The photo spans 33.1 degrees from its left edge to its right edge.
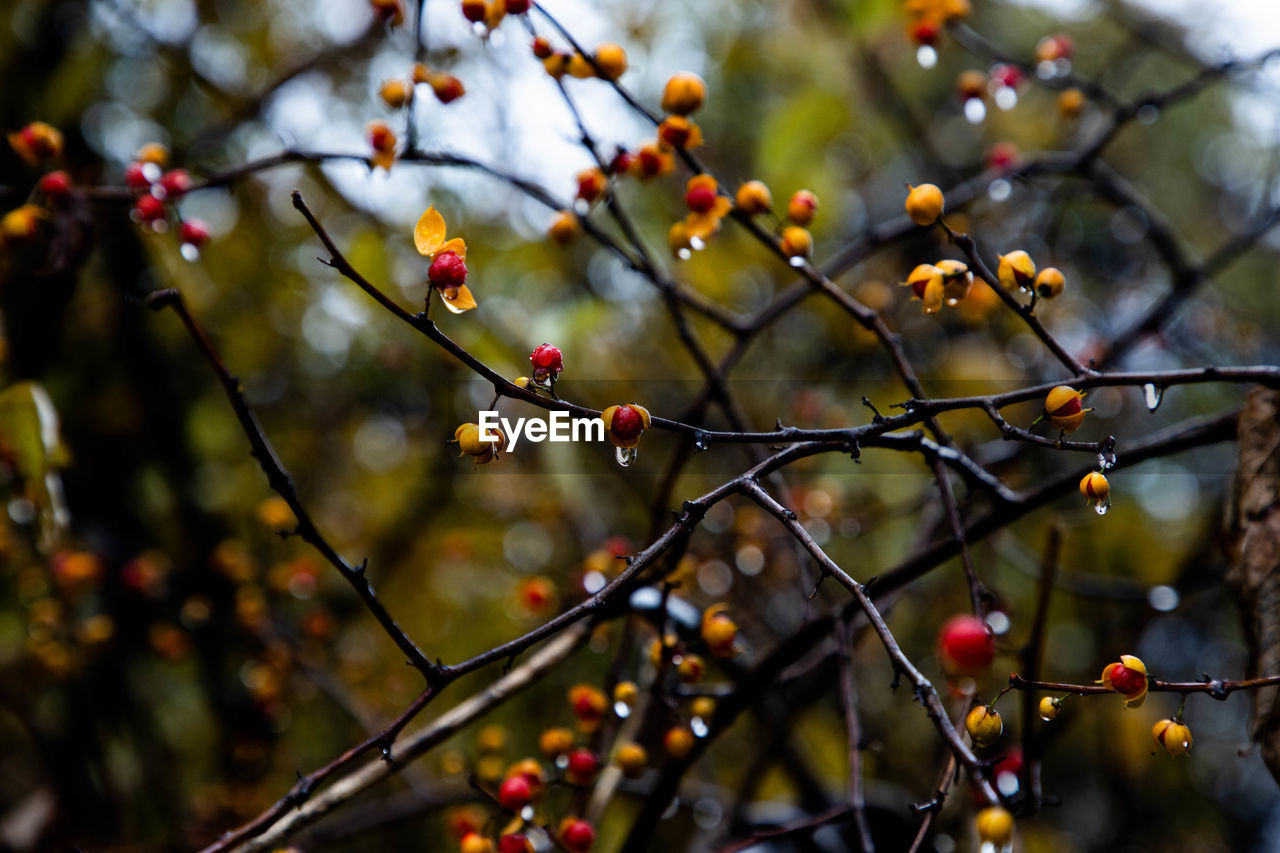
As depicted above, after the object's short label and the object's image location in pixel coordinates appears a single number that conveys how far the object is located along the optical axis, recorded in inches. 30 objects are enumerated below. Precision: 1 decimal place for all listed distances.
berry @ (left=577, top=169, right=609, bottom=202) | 18.5
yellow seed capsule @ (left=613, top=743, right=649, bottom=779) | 17.9
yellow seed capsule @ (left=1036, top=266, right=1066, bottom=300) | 15.6
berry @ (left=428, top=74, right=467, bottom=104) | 18.6
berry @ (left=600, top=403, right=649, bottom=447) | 15.0
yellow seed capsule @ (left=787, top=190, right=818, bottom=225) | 17.7
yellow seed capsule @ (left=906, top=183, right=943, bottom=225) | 15.7
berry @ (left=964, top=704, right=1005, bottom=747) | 14.8
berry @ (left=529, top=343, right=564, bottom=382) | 15.2
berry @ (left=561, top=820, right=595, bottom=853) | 16.9
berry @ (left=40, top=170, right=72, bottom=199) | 19.0
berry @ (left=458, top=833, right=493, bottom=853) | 17.1
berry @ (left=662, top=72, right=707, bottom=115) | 17.0
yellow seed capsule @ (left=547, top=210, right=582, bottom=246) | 18.9
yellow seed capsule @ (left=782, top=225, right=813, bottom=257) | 17.3
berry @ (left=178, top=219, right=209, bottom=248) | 19.0
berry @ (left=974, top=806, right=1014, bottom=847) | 13.6
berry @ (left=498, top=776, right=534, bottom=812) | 16.8
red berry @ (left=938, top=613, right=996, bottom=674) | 13.6
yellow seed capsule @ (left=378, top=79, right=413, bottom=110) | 18.9
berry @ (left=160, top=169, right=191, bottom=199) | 19.0
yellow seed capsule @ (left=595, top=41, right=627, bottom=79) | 17.7
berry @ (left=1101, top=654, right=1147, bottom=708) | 15.1
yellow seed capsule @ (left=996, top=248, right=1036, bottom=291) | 15.5
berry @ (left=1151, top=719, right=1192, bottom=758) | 15.2
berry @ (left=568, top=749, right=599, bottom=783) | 17.6
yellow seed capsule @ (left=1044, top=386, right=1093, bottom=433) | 15.3
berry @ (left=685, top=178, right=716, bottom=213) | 17.5
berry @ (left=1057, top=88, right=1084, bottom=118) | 20.9
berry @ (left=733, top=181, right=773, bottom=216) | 17.6
